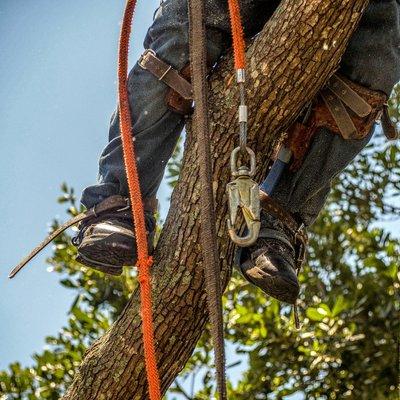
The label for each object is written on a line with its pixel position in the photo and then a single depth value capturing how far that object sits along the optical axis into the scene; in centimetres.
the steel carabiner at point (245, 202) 423
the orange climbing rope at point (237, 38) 430
